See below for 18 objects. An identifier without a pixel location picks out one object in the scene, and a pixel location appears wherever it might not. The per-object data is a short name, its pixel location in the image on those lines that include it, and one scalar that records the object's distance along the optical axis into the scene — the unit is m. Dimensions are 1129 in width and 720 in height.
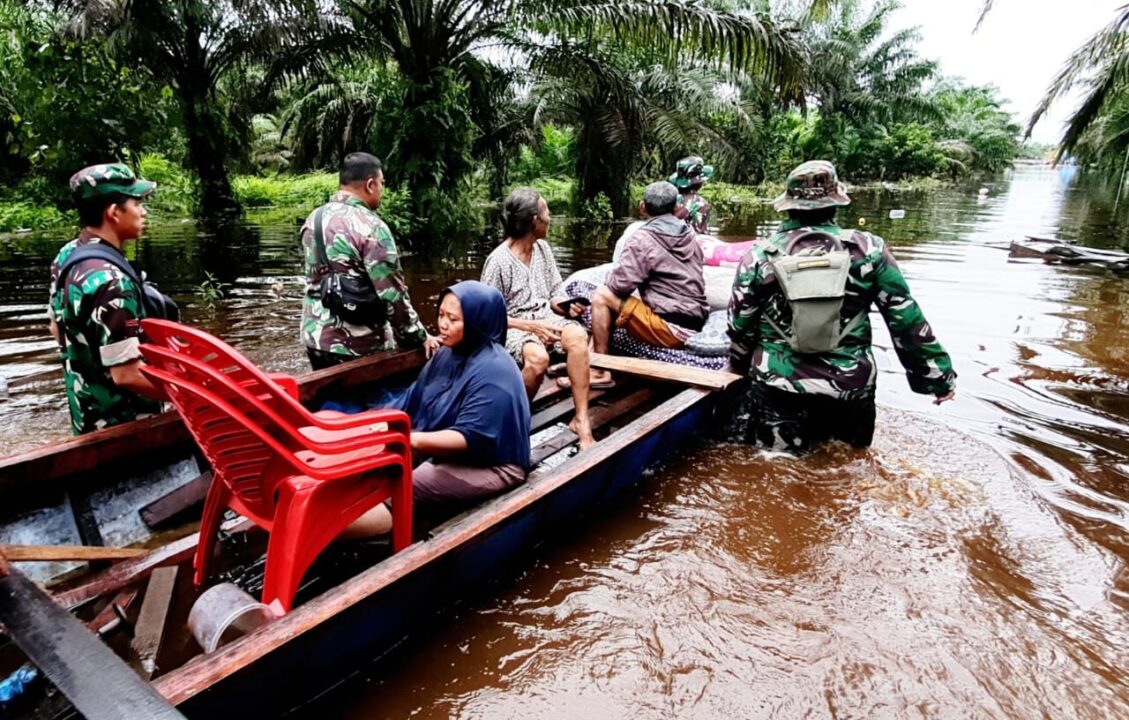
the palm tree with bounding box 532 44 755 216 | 13.72
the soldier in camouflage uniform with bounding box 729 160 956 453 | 3.50
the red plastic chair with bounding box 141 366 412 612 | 2.03
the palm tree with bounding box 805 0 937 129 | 28.62
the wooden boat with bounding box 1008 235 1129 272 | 10.66
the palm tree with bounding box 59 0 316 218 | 9.51
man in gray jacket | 4.73
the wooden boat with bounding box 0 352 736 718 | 1.76
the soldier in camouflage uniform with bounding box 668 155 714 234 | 7.42
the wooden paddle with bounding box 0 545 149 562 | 2.21
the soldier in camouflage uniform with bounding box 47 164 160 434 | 2.47
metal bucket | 1.94
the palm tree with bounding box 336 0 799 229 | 7.71
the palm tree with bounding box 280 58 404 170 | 16.70
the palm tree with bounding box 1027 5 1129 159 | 9.75
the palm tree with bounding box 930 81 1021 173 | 40.97
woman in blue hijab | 2.69
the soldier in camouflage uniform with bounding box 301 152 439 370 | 3.37
